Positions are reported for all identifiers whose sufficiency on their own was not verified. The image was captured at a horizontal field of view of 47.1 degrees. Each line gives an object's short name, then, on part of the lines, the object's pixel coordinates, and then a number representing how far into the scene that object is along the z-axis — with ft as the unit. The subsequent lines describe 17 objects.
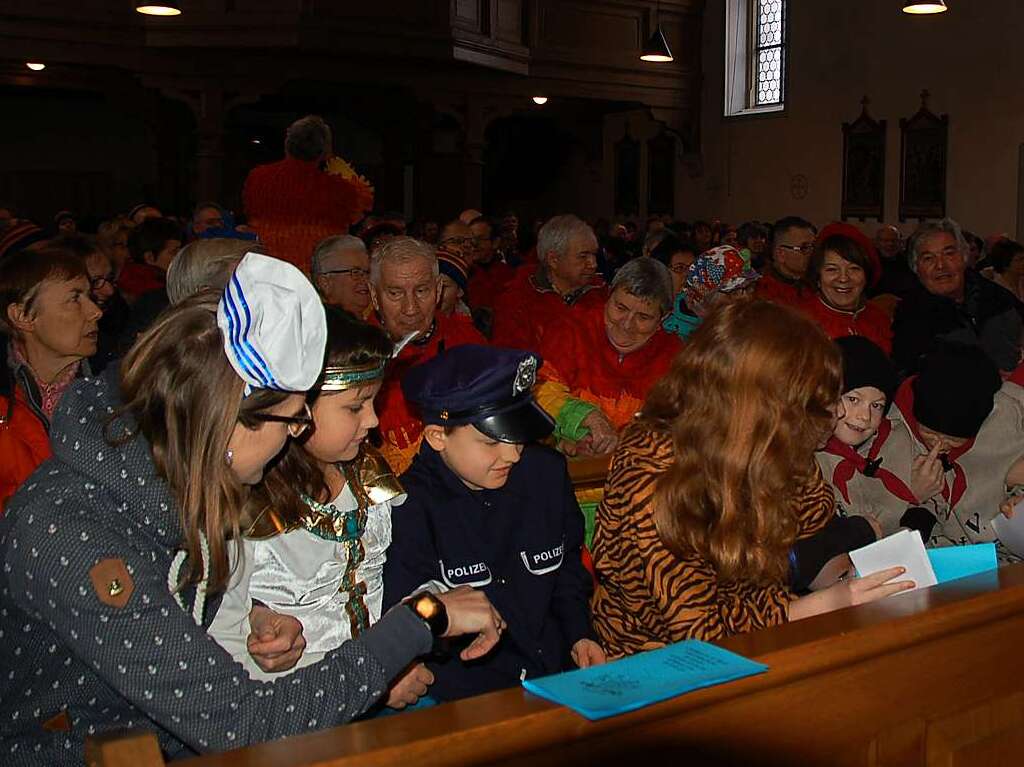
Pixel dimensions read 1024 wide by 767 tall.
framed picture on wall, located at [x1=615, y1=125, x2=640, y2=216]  66.23
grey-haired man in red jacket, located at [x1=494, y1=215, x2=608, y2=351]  20.54
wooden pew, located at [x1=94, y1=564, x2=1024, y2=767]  5.20
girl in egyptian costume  7.77
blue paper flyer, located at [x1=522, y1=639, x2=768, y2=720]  5.45
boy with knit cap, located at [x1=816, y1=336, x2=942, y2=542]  10.98
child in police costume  8.70
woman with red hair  8.14
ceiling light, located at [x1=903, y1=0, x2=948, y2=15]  37.09
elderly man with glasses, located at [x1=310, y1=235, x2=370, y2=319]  16.92
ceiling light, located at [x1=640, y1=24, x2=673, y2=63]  48.49
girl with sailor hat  5.74
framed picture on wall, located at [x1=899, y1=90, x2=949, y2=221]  49.47
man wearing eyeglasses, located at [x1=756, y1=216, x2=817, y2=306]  22.00
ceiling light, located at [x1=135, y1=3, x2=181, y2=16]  34.04
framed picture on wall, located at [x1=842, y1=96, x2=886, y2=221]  52.21
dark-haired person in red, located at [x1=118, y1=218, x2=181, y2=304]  21.31
